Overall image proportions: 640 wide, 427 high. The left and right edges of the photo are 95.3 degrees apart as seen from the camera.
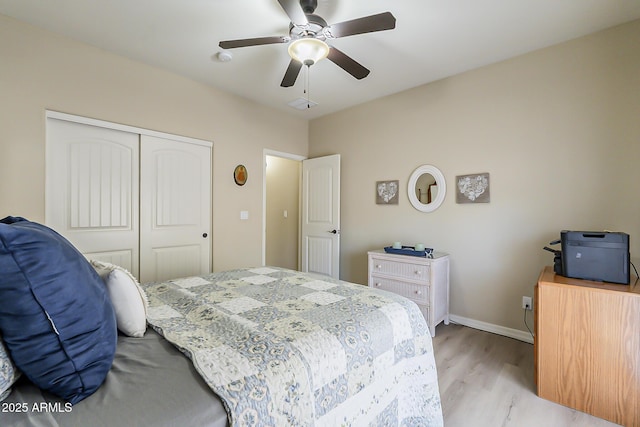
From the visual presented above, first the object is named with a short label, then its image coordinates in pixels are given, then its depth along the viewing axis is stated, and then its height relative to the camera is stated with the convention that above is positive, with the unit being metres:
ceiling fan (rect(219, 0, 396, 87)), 1.68 +1.12
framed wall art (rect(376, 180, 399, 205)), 3.52 +0.26
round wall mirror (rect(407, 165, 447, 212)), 3.14 +0.28
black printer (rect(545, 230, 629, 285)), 1.75 -0.26
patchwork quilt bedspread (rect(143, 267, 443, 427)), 0.90 -0.50
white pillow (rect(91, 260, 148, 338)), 1.08 -0.33
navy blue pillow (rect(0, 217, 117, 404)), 0.70 -0.27
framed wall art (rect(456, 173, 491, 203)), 2.84 +0.25
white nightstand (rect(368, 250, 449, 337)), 2.76 -0.67
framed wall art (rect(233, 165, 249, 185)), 3.57 +0.47
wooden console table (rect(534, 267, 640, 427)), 1.58 -0.77
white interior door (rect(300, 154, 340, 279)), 3.99 -0.04
